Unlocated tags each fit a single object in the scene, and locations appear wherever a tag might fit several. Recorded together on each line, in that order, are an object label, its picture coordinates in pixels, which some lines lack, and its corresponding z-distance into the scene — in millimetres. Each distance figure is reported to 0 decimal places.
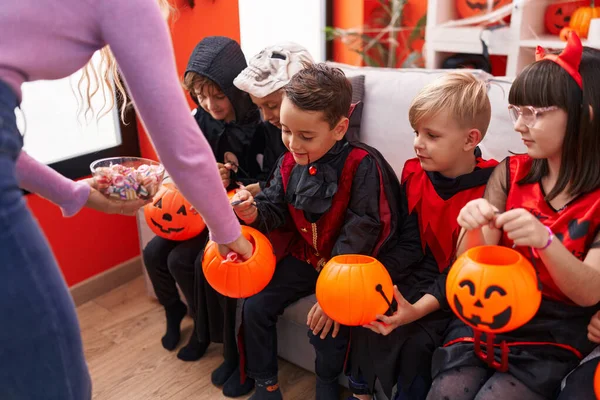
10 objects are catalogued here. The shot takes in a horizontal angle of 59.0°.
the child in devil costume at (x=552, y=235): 1275
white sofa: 1929
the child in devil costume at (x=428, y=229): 1556
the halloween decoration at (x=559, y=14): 3184
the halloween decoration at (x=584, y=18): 3029
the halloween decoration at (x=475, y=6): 3295
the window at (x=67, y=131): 2510
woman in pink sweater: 837
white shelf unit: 3109
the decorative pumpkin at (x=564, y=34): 2969
